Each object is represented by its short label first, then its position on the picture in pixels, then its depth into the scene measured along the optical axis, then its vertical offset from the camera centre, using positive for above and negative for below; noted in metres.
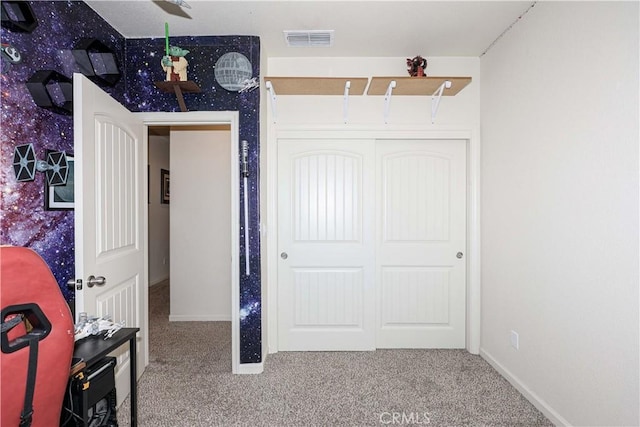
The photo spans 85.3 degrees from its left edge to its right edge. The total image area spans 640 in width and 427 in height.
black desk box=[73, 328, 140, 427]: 1.44 -0.61
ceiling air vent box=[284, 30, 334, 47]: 2.50 +1.25
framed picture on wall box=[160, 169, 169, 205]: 5.79 +0.36
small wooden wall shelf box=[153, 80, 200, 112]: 2.38 +0.84
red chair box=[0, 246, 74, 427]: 1.00 -0.42
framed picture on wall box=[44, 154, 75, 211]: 1.78 +0.06
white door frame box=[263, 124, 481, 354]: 2.93 +0.23
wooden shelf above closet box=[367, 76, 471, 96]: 2.59 +0.94
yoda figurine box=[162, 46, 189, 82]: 2.37 +0.99
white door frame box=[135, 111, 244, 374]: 2.57 +0.24
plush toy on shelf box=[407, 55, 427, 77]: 2.74 +1.12
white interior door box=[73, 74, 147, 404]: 1.79 -0.02
